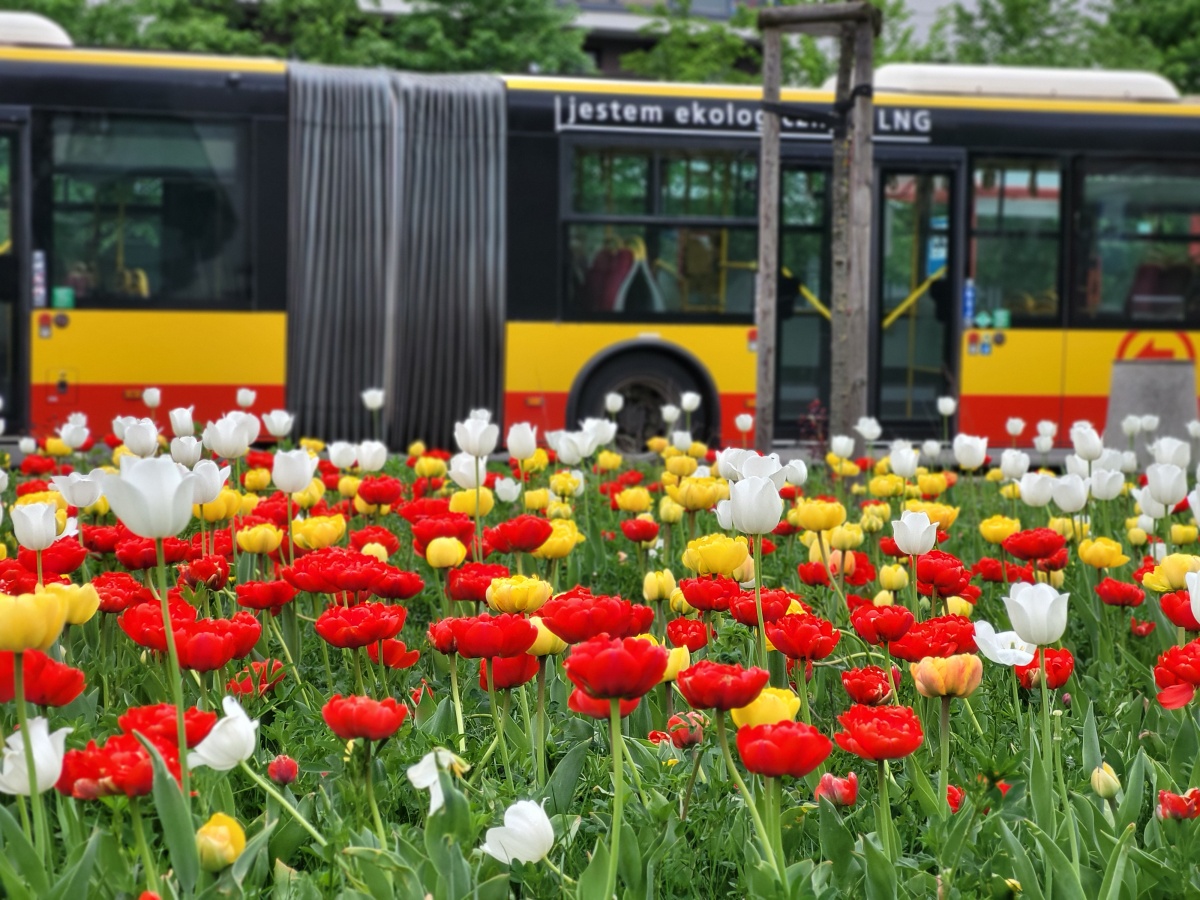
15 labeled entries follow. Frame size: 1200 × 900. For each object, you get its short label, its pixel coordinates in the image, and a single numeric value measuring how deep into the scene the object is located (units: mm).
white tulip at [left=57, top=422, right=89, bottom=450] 4738
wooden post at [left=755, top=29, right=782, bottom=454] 7098
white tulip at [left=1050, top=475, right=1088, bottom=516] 3596
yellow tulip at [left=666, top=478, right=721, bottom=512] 3381
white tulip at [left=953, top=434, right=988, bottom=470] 4570
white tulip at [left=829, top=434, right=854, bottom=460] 5172
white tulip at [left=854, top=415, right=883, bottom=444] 5623
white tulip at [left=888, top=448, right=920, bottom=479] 4207
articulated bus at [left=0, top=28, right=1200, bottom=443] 10234
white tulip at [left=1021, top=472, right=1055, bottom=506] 3758
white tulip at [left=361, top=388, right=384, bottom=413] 6277
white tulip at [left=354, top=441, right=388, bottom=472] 4160
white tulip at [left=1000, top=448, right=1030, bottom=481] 4348
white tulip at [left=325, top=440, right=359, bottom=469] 4262
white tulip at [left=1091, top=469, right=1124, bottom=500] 3875
